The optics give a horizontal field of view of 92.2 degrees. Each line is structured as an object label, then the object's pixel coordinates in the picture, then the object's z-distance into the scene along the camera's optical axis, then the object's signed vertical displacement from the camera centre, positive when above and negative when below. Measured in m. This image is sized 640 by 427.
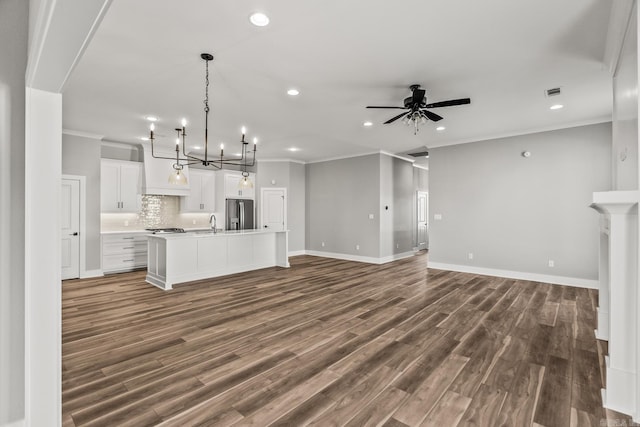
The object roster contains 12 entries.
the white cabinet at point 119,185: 6.48 +0.63
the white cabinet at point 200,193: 7.78 +0.55
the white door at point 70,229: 5.76 -0.27
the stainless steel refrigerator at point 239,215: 8.42 -0.02
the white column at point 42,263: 1.59 -0.26
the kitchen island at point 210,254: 5.33 -0.79
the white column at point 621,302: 1.91 -0.56
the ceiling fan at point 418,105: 3.56 +1.29
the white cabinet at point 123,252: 6.34 -0.80
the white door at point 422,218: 10.29 -0.14
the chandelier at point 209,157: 3.16 +1.54
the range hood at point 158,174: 6.88 +0.91
